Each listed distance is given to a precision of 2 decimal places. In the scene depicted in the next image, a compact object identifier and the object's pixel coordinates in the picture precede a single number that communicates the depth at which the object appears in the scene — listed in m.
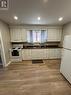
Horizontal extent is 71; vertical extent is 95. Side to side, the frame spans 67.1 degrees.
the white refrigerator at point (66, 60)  1.81
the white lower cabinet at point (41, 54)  3.63
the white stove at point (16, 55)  3.41
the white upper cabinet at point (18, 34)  3.66
